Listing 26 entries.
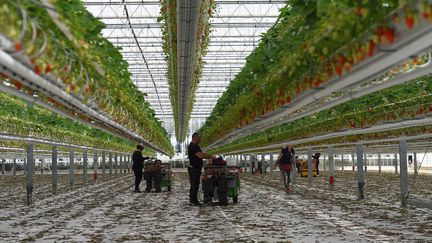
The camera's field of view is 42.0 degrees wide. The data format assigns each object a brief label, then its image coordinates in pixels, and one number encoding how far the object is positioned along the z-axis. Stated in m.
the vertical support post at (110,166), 42.25
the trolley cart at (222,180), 16.09
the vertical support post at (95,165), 34.72
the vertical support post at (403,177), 15.02
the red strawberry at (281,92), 9.82
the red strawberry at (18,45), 4.69
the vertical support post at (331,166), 24.76
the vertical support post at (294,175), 27.80
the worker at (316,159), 42.56
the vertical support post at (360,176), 17.75
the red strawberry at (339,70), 6.63
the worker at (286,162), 21.23
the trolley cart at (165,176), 22.59
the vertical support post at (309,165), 25.68
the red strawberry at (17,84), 8.08
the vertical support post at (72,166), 26.83
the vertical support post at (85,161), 31.25
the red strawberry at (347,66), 6.30
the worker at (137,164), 22.80
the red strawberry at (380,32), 5.10
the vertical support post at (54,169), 22.30
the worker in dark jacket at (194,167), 15.94
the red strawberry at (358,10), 4.93
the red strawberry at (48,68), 6.04
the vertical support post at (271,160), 38.98
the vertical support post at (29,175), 17.23
